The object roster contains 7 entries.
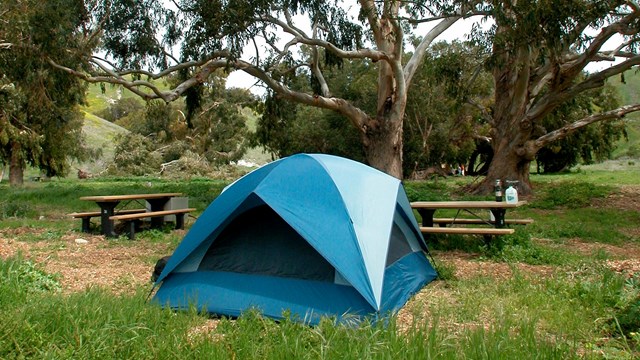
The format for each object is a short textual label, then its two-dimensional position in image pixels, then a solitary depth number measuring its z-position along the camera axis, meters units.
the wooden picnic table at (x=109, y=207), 10.09
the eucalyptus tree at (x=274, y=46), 13.41
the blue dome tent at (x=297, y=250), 4.93
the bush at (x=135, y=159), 39.31
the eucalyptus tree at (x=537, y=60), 12.27
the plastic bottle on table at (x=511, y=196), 8.11
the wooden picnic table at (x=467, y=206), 7.91
